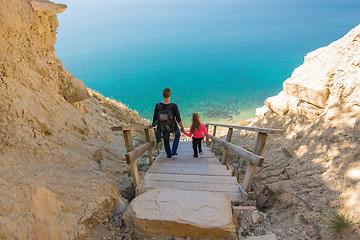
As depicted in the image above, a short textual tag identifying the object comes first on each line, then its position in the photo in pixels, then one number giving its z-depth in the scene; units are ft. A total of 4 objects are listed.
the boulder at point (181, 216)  8.86
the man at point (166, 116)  15.87
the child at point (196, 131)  18.42
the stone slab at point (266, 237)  8.68
